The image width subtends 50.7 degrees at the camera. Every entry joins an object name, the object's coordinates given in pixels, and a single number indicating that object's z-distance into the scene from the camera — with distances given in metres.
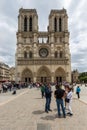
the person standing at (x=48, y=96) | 4.99
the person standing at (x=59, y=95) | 4.26
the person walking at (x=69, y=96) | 4.61
